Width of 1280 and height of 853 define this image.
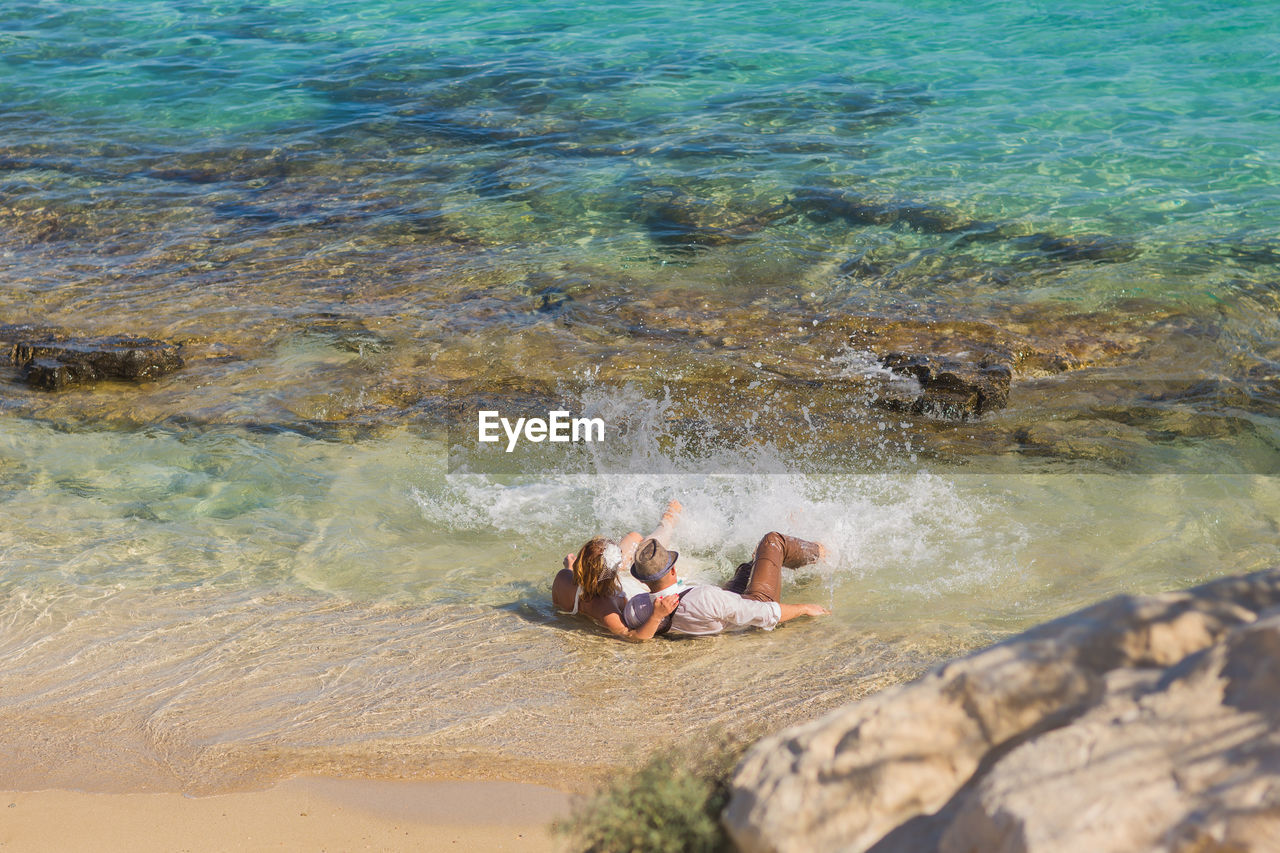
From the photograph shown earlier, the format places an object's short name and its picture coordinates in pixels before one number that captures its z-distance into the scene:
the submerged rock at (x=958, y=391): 7.54
